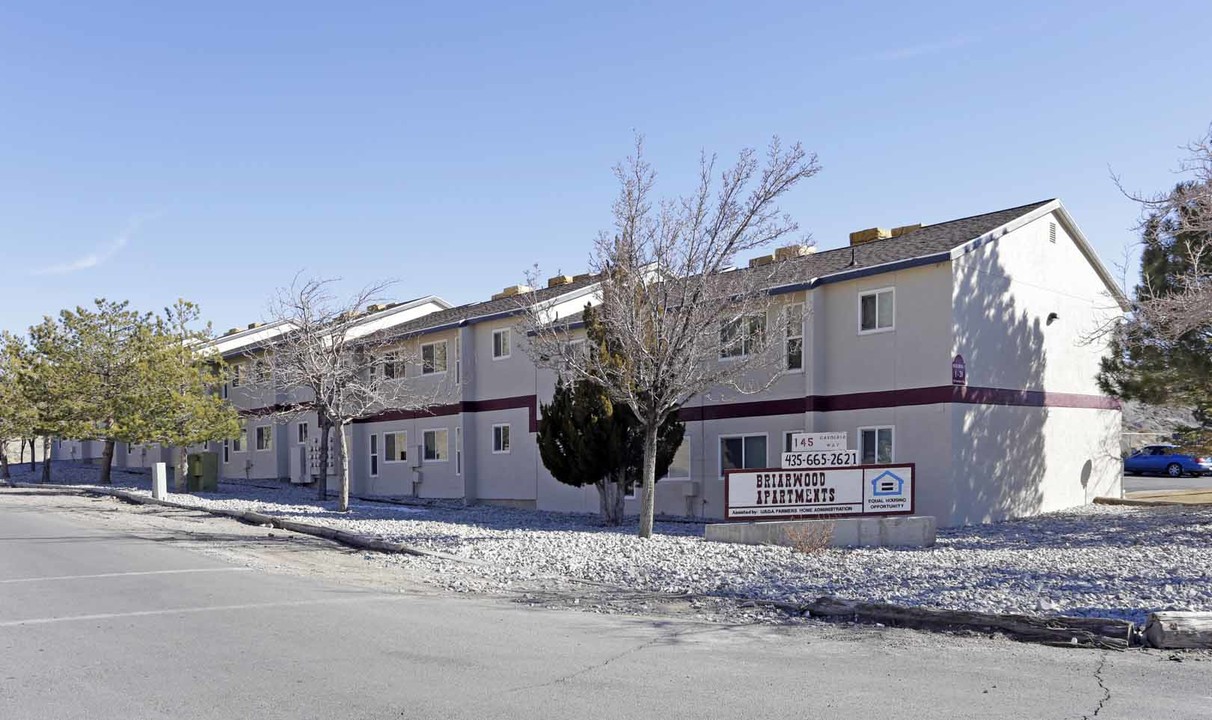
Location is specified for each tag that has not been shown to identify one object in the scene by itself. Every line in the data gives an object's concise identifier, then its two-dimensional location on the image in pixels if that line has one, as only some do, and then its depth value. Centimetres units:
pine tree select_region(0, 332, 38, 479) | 3738
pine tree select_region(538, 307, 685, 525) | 2234
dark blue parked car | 4294
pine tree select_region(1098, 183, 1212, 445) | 1839
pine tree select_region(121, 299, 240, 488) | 3425
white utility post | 2958
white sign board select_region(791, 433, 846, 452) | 2002
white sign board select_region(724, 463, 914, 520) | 1959
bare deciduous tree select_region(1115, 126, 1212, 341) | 1466
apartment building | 2206
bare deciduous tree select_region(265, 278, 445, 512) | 2594
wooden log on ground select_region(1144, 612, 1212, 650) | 926
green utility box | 3634
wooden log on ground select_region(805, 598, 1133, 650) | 955
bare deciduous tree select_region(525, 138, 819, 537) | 1747
